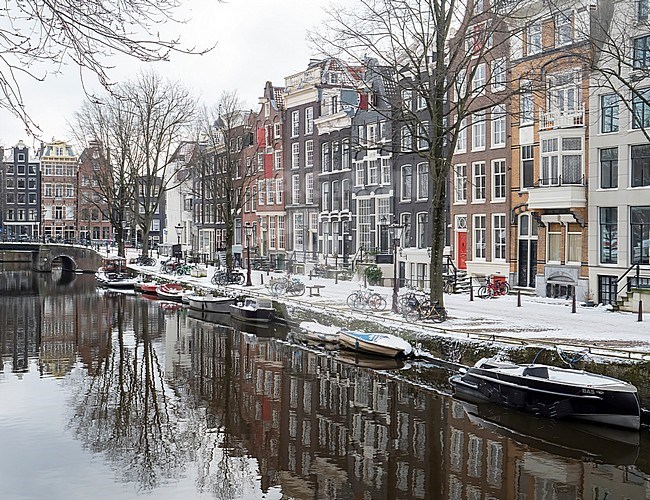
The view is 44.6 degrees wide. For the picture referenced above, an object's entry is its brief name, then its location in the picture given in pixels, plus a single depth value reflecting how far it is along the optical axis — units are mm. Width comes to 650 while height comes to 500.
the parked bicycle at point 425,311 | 27609
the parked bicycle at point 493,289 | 35344
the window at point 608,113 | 31359
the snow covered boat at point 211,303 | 40809
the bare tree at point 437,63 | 27484
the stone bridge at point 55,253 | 78125
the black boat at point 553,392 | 17750
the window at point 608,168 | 31734
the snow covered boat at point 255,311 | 37250
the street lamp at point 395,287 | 30706
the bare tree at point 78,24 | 6910
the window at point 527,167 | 35656
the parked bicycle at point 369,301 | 31984
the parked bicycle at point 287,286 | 38500
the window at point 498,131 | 37469
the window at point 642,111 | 30000
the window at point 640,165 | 30609
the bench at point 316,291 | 38197
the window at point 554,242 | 34469
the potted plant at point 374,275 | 42469
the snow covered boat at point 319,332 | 30322
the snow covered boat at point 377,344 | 26516
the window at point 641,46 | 29338
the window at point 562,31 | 32638
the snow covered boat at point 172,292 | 49188
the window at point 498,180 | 37812
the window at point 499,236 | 37844
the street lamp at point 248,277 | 46109
